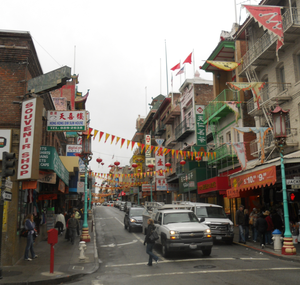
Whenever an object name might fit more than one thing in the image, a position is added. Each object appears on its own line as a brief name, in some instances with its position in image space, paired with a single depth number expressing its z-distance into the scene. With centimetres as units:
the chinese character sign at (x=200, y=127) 2962
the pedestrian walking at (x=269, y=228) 1519
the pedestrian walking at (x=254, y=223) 1692
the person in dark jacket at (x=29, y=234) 1245
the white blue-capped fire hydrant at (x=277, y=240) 1367
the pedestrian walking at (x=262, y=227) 1483
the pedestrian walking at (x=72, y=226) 1806
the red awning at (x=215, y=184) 2373
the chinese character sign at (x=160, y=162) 4438
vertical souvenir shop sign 1216
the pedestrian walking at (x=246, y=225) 1671
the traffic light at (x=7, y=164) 952
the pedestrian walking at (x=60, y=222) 2194
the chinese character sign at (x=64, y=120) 1490
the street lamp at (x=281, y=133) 1324
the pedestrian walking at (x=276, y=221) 1552
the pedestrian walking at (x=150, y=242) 1113
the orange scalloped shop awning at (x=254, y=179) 1541
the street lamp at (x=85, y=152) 1739
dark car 2400
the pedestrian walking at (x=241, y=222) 1619
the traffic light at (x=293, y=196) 1683
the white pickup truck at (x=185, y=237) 1221
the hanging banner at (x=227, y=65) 2281
